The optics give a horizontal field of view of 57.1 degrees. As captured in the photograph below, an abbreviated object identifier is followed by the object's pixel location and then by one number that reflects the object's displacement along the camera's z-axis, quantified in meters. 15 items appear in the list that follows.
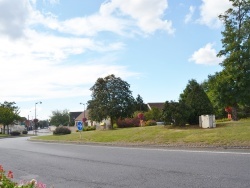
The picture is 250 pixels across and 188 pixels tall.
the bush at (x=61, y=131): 30.30
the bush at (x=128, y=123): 29.11
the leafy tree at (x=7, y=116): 49.37
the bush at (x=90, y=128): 33.81
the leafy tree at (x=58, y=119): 94.85
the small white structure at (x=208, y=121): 14.83
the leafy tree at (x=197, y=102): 16.24
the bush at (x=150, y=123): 25.71
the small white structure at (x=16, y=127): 65.01
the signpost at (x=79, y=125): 20.98
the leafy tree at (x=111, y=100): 26.88
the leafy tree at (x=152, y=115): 31.75
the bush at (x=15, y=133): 48.30
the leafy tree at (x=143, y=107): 55.34
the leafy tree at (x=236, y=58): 18.76
